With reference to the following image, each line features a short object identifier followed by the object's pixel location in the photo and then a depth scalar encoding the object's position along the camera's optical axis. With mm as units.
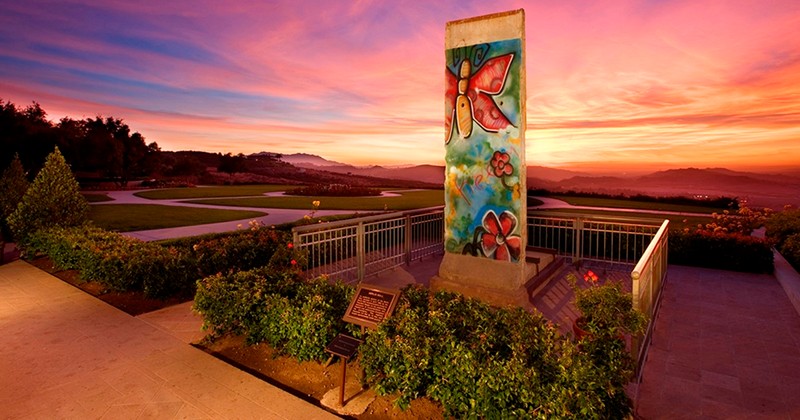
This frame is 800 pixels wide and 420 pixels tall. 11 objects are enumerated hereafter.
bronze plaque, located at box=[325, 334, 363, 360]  4457
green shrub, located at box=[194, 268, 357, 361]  5281
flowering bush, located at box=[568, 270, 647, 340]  4602
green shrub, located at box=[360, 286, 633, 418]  3535
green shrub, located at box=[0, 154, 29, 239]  13977
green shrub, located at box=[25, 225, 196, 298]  8367
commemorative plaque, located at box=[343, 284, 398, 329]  4789
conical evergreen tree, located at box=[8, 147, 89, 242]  11922
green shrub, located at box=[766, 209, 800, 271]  11406
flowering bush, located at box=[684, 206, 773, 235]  15773
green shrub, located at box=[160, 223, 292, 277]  9609
